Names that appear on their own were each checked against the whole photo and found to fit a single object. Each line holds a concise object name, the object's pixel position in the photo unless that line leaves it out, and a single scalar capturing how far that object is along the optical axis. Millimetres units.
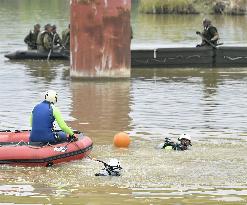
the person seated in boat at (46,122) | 19469
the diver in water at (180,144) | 20672
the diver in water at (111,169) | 17906
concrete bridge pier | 33719
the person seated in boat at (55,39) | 40875
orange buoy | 21109
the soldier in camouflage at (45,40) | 40688
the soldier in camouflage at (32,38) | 42406
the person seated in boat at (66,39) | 40688
